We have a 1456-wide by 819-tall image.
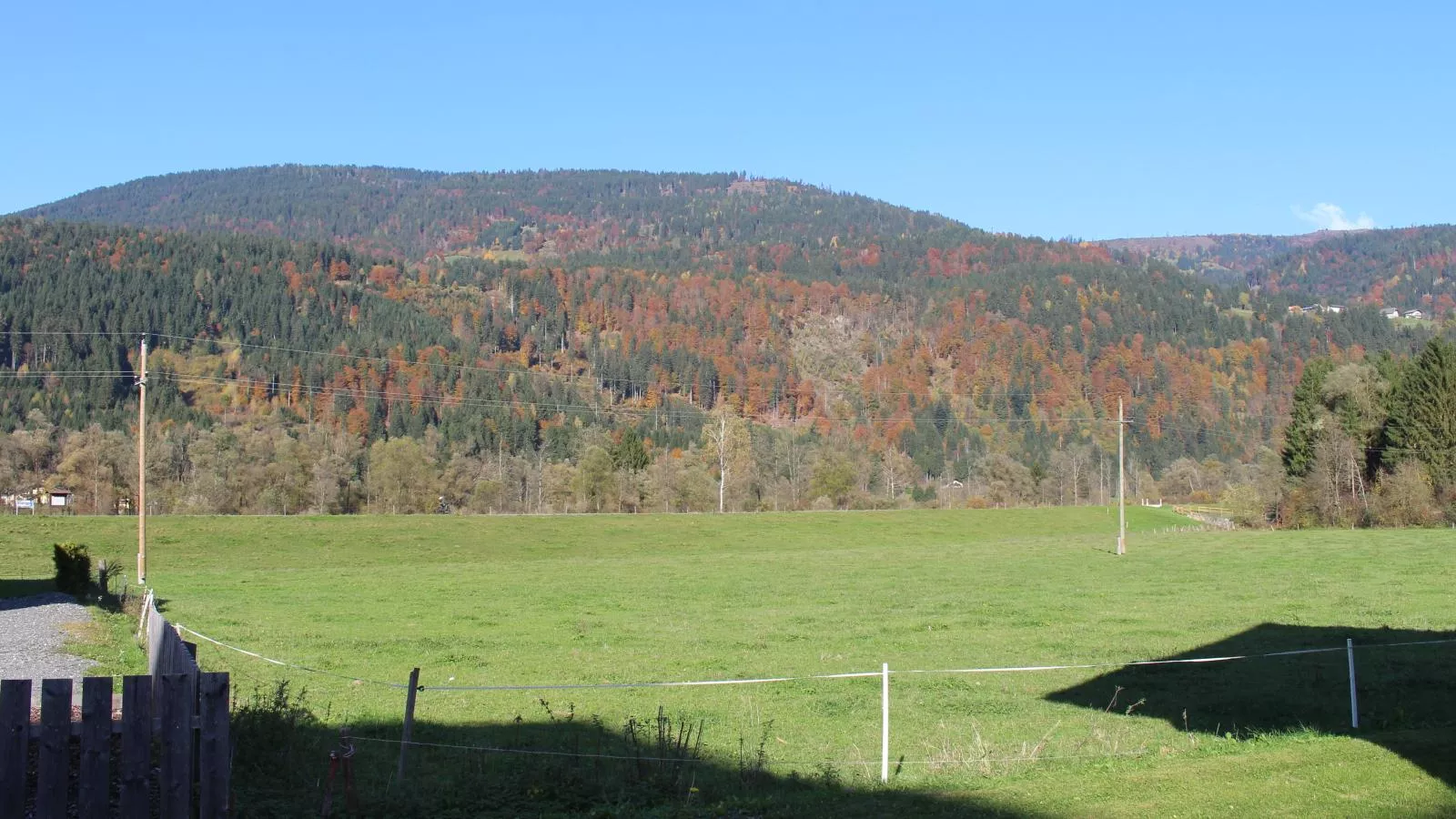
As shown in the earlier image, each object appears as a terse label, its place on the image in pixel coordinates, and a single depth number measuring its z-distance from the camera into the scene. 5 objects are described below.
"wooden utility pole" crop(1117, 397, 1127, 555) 52.16
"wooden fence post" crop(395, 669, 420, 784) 10.32
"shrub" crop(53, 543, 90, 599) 29.39
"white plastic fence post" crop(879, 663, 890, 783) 10.35
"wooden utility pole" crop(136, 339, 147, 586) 37.99
